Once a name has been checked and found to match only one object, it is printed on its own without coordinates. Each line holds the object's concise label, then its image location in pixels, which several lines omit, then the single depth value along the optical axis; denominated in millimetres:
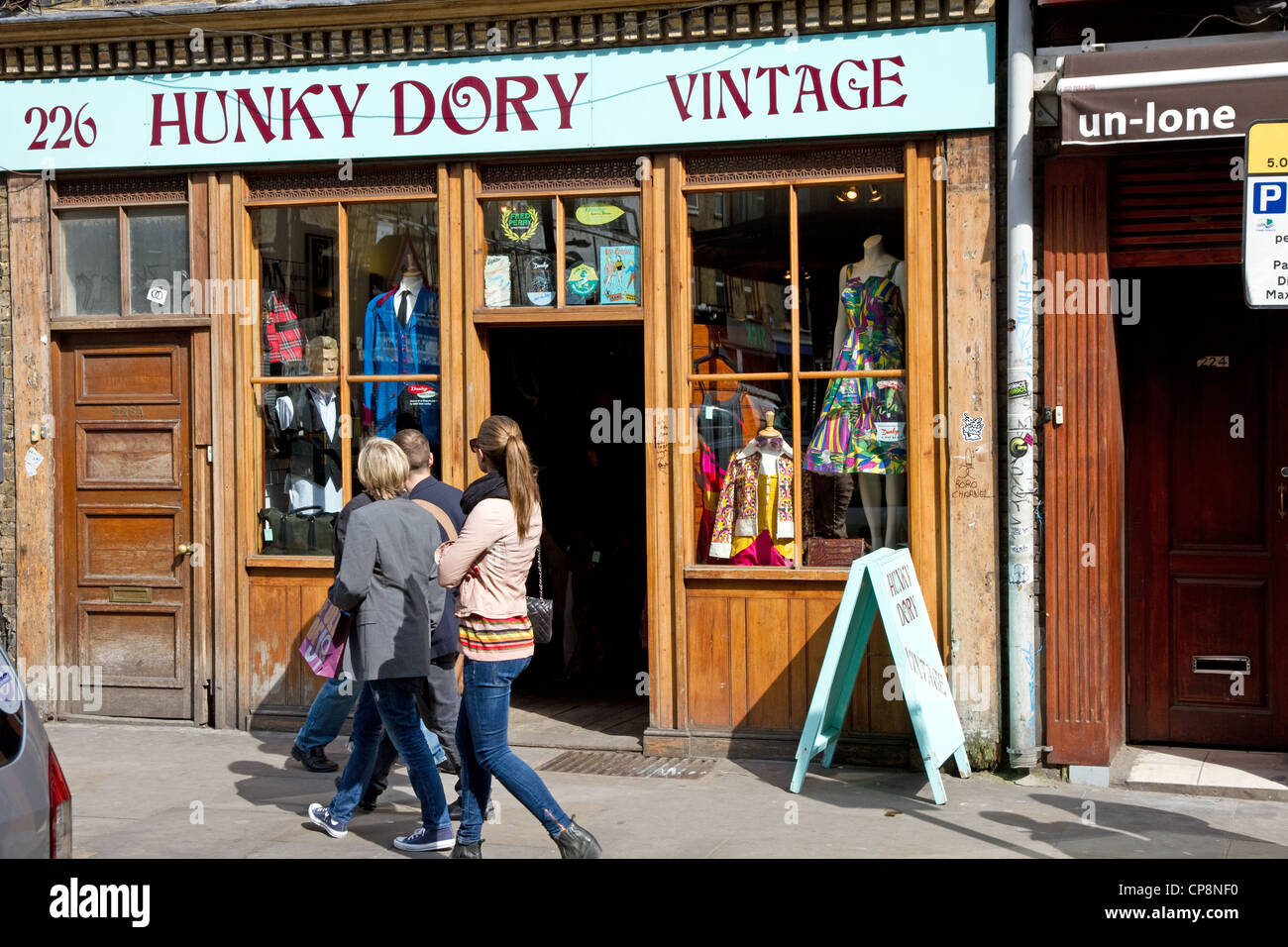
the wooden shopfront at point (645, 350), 7930
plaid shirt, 9250
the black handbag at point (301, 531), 9117
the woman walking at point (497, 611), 5805
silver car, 3723
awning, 7062
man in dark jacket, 7047
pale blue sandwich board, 6941
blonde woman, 6082
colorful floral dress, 8133
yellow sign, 5398
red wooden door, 8141
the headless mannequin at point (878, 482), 8133
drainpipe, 7574
